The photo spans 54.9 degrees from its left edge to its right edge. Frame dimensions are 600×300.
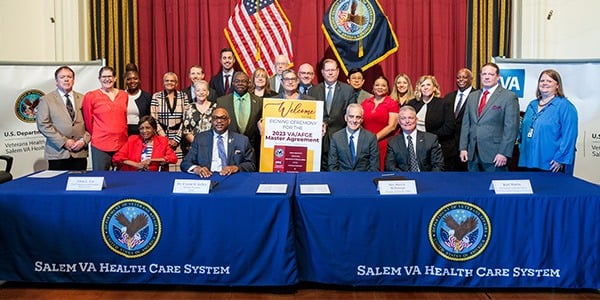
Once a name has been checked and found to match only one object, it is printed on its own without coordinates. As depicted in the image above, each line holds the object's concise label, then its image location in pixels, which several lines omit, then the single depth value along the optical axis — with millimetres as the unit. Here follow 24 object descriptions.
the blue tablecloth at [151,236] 2975
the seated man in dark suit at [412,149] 4023
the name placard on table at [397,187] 2975
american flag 6047
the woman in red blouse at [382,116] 4609
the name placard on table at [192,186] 3019
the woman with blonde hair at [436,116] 4559
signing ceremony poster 4215
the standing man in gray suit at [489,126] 4164
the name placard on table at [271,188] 2988
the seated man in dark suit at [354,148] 4035
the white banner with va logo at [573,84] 5211
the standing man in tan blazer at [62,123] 4582
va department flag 5871
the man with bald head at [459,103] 4668
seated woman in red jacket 4281
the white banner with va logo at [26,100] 5344
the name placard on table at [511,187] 2973
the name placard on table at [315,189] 2984
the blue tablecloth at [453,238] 2939
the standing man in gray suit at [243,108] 4465
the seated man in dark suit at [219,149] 3900
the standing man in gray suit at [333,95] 4637
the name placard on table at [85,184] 3084
